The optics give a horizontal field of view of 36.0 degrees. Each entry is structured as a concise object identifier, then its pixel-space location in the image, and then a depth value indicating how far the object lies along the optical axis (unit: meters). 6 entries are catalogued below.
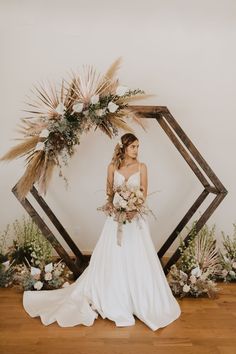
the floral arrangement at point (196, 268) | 3.76
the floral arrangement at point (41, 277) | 3.77
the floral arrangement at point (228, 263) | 4.20
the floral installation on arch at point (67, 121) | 3.54
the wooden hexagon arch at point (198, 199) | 3.90
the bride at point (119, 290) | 3.19
